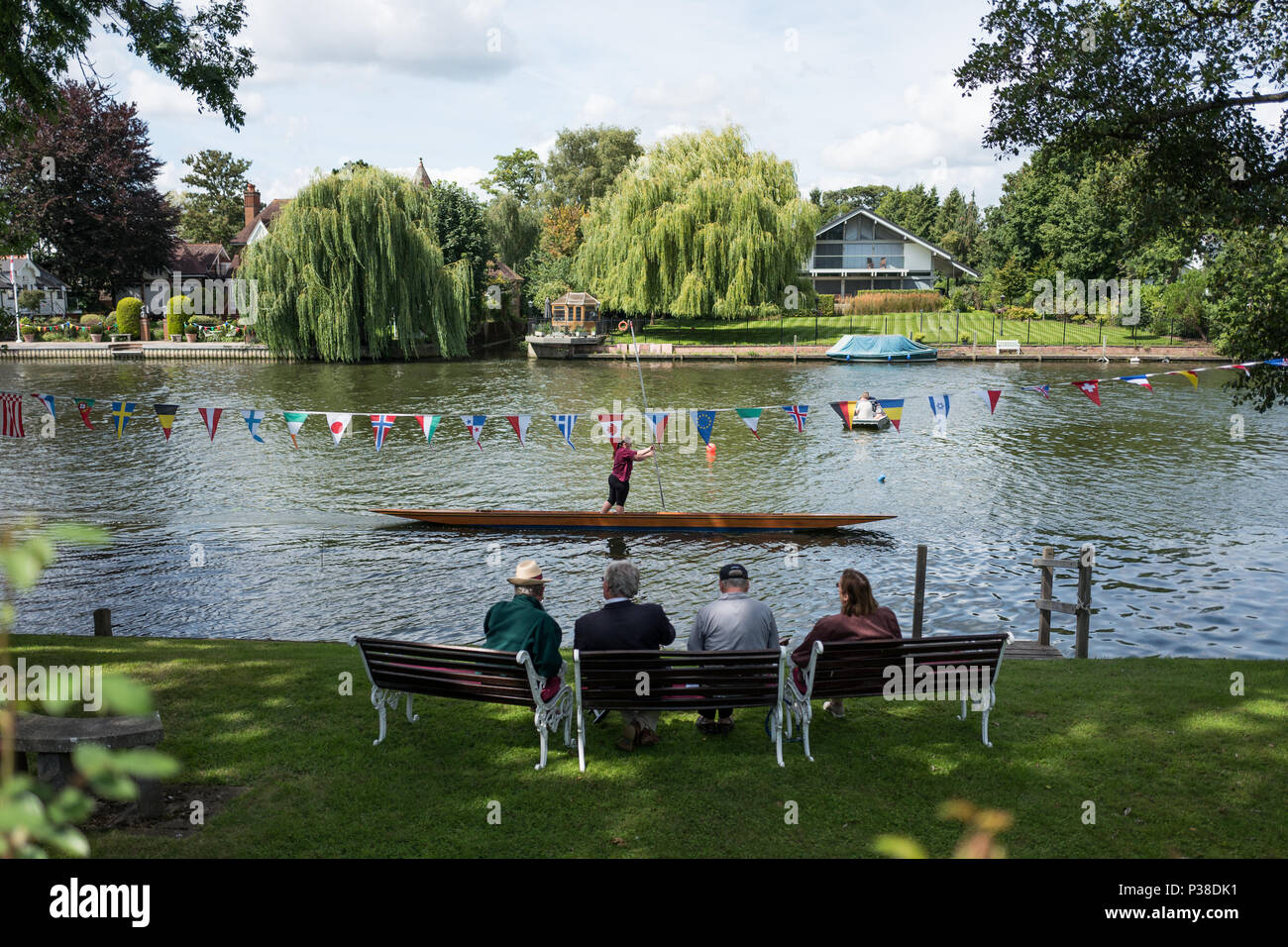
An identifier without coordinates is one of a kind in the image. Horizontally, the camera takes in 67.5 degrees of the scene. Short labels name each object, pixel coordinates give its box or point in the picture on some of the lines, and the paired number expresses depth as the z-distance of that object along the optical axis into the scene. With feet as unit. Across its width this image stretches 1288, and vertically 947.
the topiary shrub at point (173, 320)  192.24
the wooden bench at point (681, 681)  21.57
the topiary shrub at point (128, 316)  196.85
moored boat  172.45
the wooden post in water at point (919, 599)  37.79
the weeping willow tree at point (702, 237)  178.19
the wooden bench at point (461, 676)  21.68
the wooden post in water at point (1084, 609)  35.12
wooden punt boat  59.11
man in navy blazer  22.52
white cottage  201.87
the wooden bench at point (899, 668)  22.43
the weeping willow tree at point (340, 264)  148.66
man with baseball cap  23.35
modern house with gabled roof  250.16
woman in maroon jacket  24.36
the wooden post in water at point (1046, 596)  36.27
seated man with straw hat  22.48
